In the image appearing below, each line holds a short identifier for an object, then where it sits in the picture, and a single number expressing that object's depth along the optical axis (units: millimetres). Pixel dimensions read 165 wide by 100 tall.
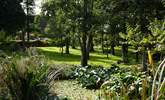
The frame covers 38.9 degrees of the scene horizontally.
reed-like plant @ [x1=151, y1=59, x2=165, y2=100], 1314
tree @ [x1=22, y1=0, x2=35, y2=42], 29313
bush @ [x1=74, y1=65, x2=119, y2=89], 8871
